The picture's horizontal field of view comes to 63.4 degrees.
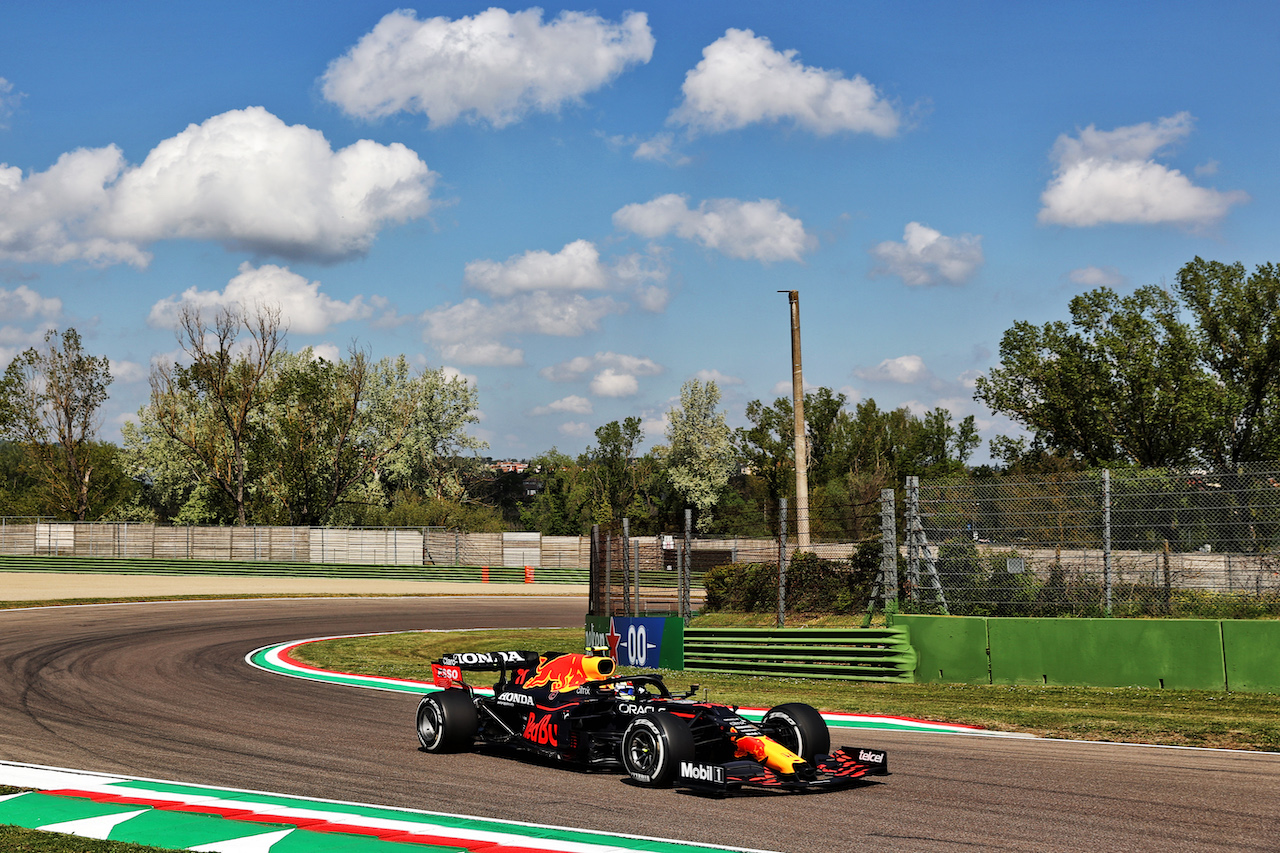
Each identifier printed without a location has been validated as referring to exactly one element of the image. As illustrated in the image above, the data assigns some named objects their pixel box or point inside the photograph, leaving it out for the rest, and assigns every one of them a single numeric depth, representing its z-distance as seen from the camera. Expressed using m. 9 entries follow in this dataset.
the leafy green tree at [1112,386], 44.66
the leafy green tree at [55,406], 65.44
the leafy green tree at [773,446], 68.06
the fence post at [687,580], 17.58
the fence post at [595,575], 20.69
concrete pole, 23.38
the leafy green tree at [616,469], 81.56
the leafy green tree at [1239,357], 43.47
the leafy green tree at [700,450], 76.69
